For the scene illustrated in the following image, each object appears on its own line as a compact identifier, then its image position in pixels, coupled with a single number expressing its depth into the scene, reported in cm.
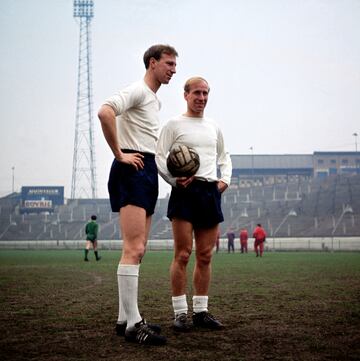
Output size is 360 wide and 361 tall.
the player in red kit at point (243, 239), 3122
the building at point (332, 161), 9106
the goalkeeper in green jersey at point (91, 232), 1986
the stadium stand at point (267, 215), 4432
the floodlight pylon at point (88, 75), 5831
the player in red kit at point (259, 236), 2526
